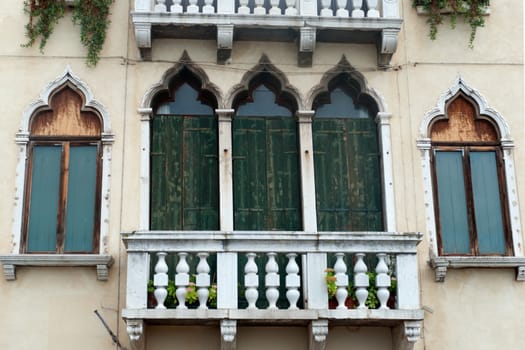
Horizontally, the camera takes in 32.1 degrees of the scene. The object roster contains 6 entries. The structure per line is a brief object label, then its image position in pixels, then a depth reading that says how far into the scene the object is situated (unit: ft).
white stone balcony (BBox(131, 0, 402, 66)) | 42.39
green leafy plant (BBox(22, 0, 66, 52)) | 43.34
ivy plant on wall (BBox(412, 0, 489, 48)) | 44.57
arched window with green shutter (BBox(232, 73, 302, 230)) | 42.22
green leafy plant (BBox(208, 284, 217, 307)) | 37.70
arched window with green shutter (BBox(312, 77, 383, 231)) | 42.50
